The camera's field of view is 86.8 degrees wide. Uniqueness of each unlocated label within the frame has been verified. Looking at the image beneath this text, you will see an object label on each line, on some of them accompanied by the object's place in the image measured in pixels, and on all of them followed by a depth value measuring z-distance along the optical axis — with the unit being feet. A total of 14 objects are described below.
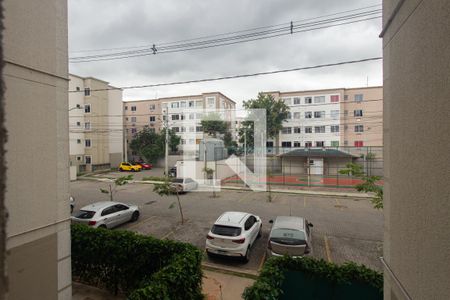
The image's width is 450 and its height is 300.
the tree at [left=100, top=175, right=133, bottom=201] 46.26
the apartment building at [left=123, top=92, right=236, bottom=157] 151.43
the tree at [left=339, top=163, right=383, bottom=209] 25.02
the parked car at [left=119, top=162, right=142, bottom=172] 117.39
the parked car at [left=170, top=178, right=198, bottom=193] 62.75
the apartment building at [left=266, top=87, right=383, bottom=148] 123.57
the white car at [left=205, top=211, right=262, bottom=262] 25.57
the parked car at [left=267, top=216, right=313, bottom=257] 23.98
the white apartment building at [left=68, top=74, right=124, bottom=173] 114.83
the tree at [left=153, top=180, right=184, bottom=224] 41.51
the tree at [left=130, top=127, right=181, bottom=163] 131.54
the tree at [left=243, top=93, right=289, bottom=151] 124.47
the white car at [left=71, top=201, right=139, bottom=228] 33.53
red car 126.07
